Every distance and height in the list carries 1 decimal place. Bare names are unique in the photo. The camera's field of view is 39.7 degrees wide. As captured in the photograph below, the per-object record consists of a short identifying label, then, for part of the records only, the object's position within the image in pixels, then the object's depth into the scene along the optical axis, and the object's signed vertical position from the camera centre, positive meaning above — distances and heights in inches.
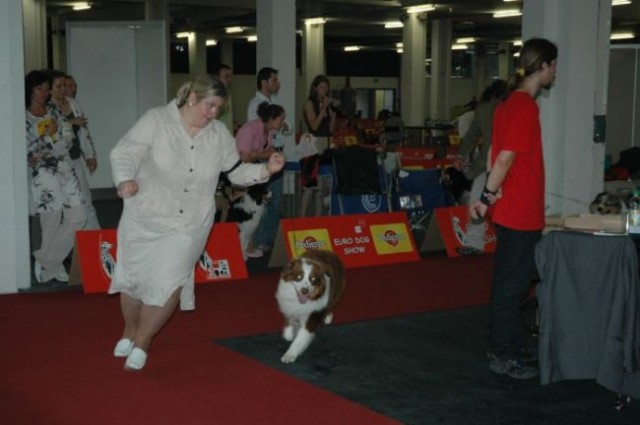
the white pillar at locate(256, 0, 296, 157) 414.9 +23.5
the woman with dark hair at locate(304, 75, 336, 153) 381.7 -6.1
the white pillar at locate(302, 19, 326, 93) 983.6 +51.7
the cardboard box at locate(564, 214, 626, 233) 187.2 -27.4
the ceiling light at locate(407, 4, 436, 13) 831.1 +81.3
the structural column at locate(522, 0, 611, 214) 324.5 -0.1
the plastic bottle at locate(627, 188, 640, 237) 179.2 -25.3
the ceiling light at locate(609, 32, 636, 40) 1145.4 +77.3
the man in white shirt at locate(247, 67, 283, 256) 345.7 -37.2
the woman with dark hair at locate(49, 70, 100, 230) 290.4 -15.6
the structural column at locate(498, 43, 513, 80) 1306.6 +54.4
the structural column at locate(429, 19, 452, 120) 1019.9 +39.6
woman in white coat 182.4 -20.9
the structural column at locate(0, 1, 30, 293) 265.6 -16.9
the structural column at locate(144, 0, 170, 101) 831.1 +79.5
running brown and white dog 204.1 -47.3
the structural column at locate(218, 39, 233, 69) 1360.7 +65.7
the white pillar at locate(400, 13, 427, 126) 892.0 +24.2
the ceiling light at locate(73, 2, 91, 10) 897.5 +89.8
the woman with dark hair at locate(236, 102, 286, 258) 325.1 -14.9
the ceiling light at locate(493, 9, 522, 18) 875.1 +81.5
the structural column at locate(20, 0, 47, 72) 725.3 +49.5
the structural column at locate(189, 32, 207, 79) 1149.7 +54.8
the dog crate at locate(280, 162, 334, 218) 379.3 -44.1
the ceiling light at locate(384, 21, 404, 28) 1051.9 +84.5
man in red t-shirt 179.9 -19.3
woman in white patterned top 275.7 -26.1
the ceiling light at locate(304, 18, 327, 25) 967.9 +79.5
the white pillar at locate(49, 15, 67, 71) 995.3 +60.3
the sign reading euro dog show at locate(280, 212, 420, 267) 317.1 -52.7
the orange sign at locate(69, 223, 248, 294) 274.7 -53.3
